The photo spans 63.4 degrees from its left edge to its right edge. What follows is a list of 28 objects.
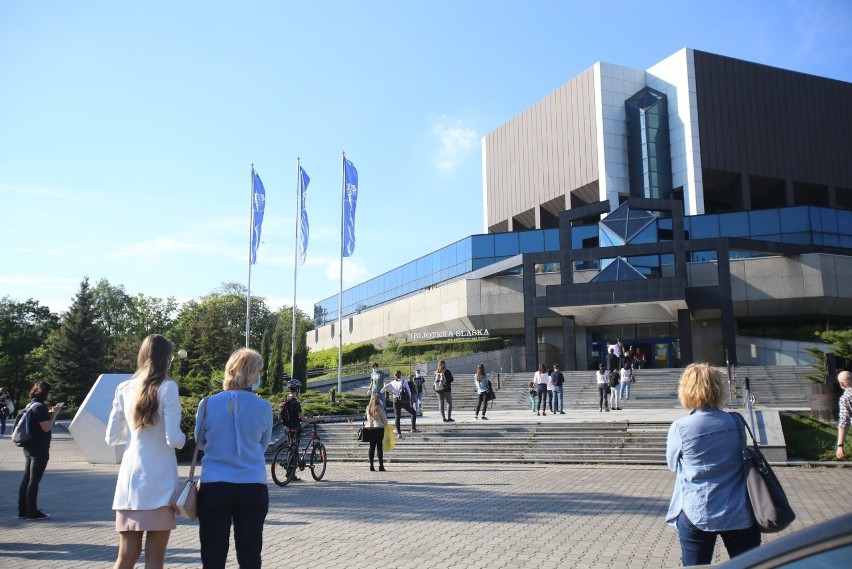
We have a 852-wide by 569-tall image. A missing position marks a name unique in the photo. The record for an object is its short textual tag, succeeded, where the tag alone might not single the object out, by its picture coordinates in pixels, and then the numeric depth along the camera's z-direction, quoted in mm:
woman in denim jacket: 3754
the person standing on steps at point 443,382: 19719
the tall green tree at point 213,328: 53500
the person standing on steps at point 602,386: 23766
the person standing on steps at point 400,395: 17797
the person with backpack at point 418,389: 23494
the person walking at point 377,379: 17862
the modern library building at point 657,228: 39062
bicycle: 12586
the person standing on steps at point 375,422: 14000
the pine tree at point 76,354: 43972
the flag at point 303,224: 33969
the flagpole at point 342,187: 32156
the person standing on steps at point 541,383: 22062
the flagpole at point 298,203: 34500
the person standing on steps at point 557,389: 22109
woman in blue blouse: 3805
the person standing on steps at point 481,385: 20562
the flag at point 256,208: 34875
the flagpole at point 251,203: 34938
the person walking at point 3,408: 26672
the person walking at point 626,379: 25156
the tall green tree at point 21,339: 57219
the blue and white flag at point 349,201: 31734
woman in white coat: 3896
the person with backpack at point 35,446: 8922
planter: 16641
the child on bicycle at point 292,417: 13008
